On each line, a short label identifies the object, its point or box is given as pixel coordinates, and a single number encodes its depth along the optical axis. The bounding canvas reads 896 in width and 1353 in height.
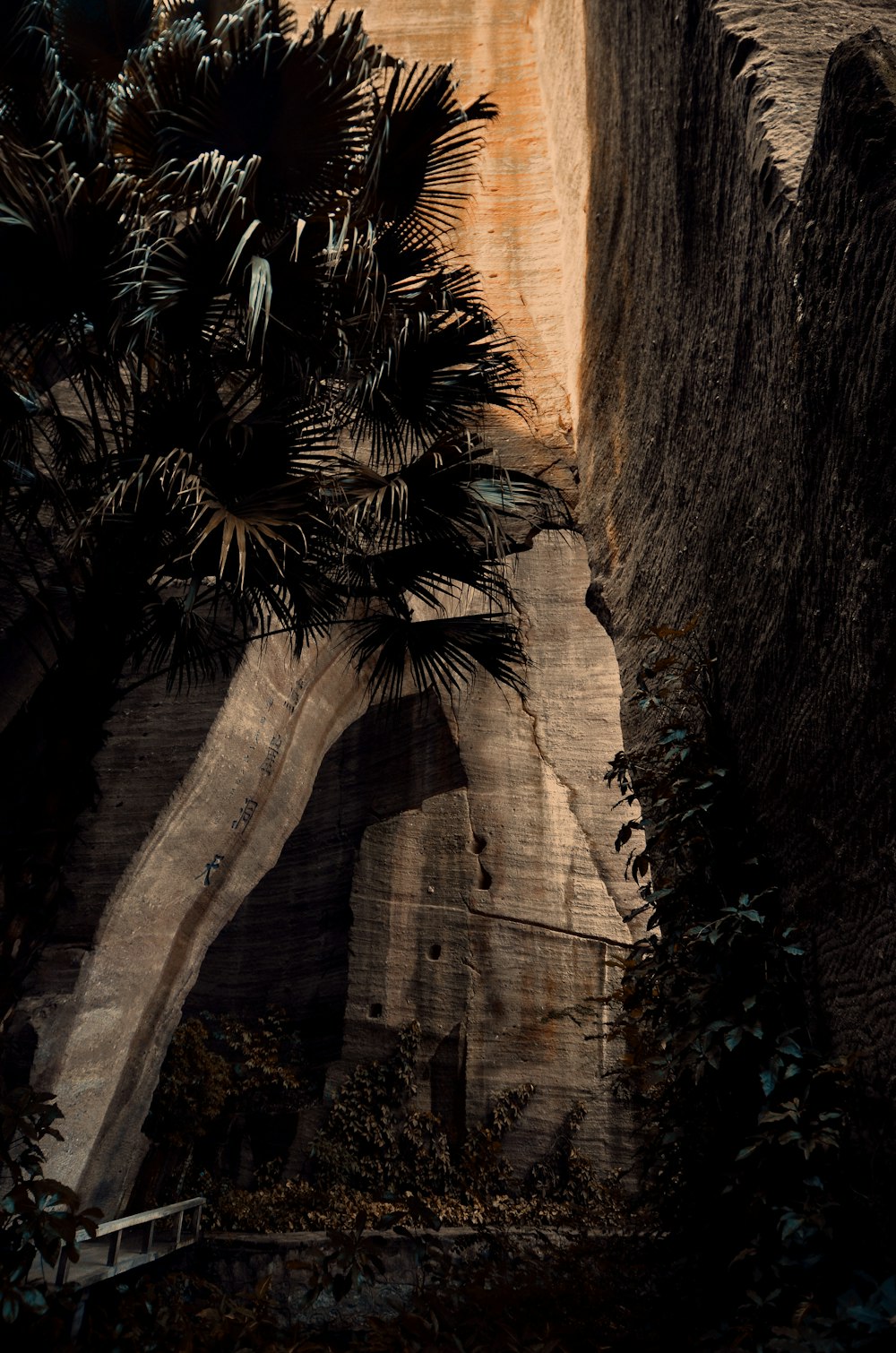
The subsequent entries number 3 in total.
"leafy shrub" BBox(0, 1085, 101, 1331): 2.98
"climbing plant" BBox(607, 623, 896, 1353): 2.26
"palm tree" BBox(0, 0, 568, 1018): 3.72
